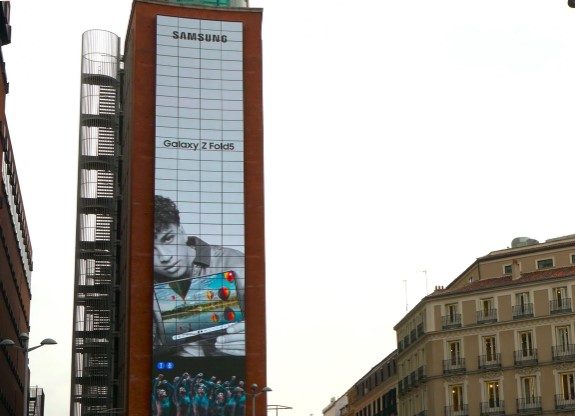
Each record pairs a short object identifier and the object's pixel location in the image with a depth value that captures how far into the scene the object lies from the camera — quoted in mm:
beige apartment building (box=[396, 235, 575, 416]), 103312
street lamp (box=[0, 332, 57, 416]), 54544
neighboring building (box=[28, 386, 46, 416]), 183875
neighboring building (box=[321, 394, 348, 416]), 177462
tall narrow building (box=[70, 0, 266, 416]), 106500
